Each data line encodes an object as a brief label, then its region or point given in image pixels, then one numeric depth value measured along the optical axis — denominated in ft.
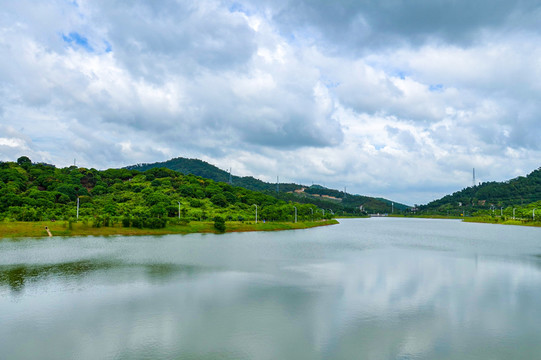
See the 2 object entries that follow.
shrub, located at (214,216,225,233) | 247.09
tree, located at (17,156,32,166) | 445.62
